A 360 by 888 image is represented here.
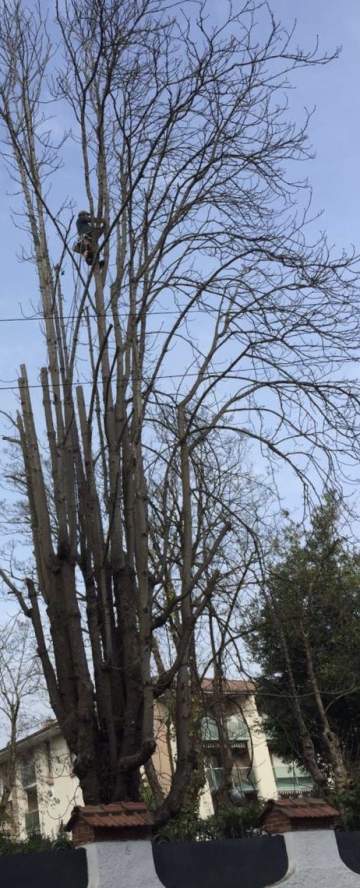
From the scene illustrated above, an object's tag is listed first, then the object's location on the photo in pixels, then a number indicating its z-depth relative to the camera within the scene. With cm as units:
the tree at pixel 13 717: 2497
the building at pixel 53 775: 3187
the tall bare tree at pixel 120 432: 793
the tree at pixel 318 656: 1867
